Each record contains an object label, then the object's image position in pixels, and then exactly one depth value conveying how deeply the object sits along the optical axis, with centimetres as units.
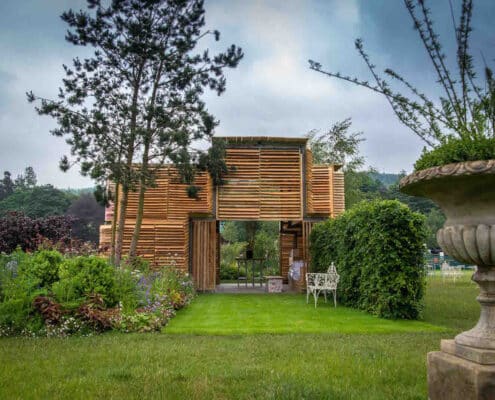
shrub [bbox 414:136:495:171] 285
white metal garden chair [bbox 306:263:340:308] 967
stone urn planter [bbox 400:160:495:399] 272
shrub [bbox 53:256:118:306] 684
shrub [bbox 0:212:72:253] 1480
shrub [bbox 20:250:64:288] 707
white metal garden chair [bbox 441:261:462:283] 1747
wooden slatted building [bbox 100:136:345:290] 1360
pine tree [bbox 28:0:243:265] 1173
